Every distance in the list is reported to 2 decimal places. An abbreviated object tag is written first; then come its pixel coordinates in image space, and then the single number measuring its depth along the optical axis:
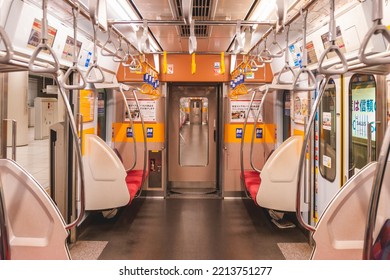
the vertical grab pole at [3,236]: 1.47
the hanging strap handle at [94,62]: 2.15
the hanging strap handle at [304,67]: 2.17
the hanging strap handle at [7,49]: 1.34
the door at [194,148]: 6.48
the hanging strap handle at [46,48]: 1.55
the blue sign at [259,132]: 6.01
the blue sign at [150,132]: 5.99
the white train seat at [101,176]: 4.01
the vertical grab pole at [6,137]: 2.24
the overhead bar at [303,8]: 2.11
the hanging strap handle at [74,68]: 1.90
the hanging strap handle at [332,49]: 1.51
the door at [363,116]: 2.57
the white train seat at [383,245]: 1.63
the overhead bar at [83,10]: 2.22
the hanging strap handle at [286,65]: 2.69
